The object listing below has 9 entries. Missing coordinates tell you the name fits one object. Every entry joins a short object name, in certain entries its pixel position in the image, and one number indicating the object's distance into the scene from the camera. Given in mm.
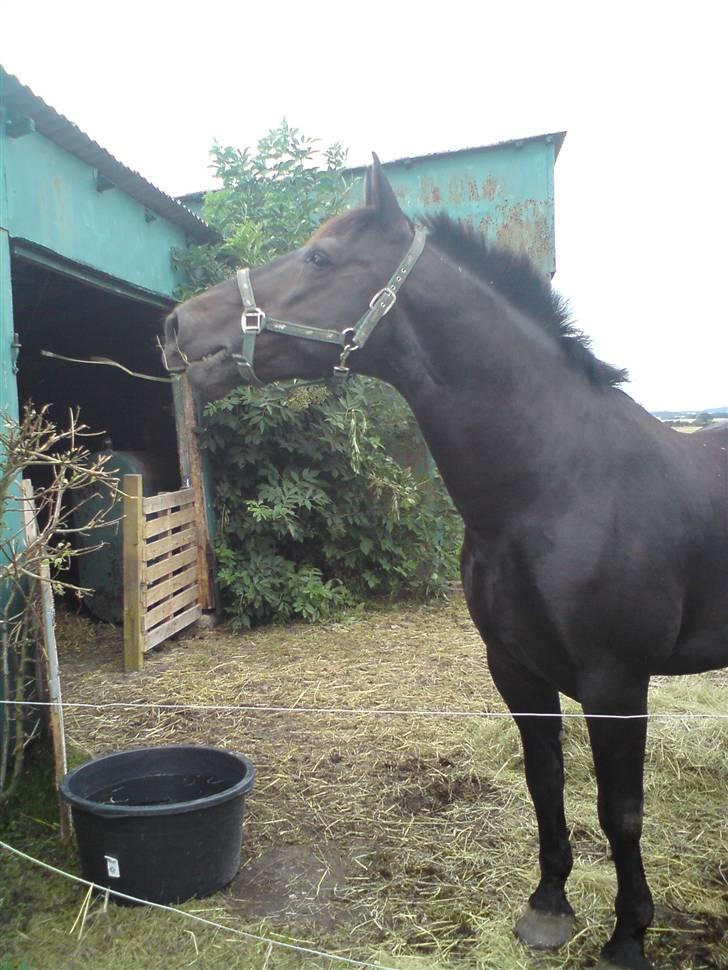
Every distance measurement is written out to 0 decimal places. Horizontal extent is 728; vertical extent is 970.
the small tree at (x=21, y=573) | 2709
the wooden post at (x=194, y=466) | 6836
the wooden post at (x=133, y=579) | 5559
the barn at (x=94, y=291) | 4078
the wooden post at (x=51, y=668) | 3047
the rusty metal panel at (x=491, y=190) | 8211
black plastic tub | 2627
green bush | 6852
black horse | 2141
